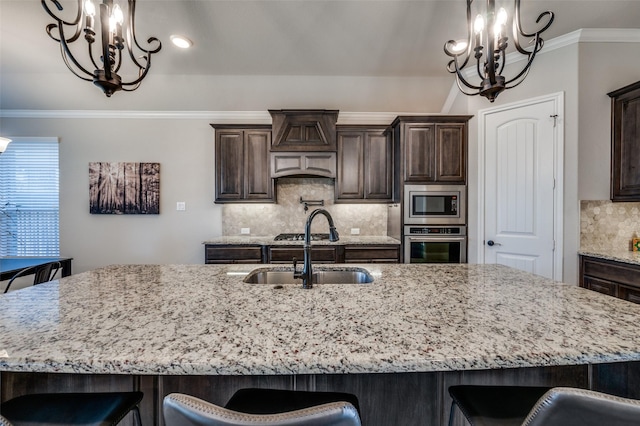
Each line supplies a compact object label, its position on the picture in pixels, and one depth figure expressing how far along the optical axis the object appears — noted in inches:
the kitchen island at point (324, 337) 28.7
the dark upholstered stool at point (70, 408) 33.8
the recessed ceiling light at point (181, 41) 109.8
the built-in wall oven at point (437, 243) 127.1
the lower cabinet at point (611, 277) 84.0
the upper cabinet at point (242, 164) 140.6
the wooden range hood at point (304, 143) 137.7
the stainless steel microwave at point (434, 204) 127.3
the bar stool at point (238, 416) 21.8
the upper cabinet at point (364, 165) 142.3
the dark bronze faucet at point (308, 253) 58.5
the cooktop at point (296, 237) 140.9
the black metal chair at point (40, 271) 95.6
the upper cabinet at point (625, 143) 96.1
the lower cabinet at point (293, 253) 131.0
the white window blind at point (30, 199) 153.0
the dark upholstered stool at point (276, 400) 34.3
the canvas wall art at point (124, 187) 153.6
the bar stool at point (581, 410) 23.0
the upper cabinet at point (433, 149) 128.2
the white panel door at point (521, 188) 110.1
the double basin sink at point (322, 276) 69.8
